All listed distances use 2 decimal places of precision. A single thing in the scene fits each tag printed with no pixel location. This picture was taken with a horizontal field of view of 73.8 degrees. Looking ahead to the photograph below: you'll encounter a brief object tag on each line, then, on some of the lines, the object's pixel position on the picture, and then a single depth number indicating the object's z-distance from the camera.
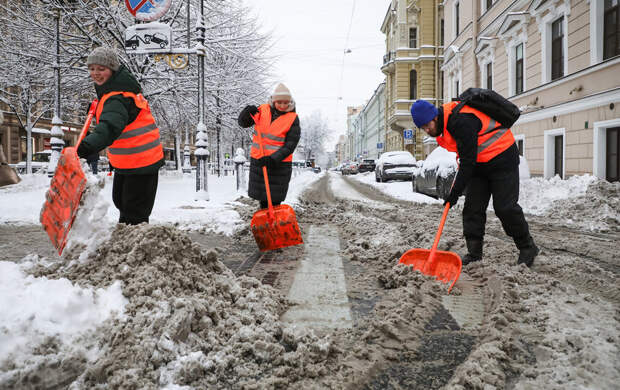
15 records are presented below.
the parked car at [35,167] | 18.77
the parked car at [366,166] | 40.34
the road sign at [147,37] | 8.80
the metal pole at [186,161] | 24.79
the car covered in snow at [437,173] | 9.99
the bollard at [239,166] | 12.63
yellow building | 32.22
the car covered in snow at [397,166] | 19.08
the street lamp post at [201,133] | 9.16
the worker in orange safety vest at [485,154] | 3.51
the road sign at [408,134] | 25.40
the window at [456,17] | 22.23
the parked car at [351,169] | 45.67
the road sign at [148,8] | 8.83
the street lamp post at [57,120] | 10.84
